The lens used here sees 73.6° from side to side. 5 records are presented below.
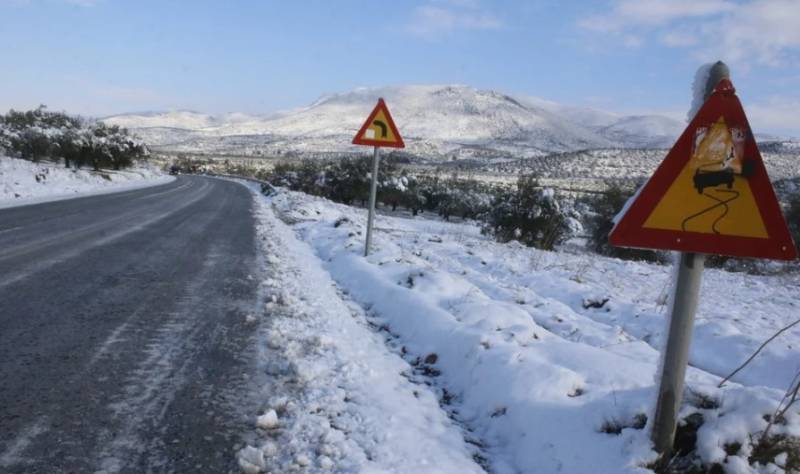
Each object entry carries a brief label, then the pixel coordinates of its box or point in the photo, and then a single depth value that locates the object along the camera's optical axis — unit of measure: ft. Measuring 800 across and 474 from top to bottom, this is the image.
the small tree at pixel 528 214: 104.73
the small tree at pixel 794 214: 98.84
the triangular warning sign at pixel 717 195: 8.70
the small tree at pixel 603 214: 124.98
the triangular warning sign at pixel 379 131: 31.63
